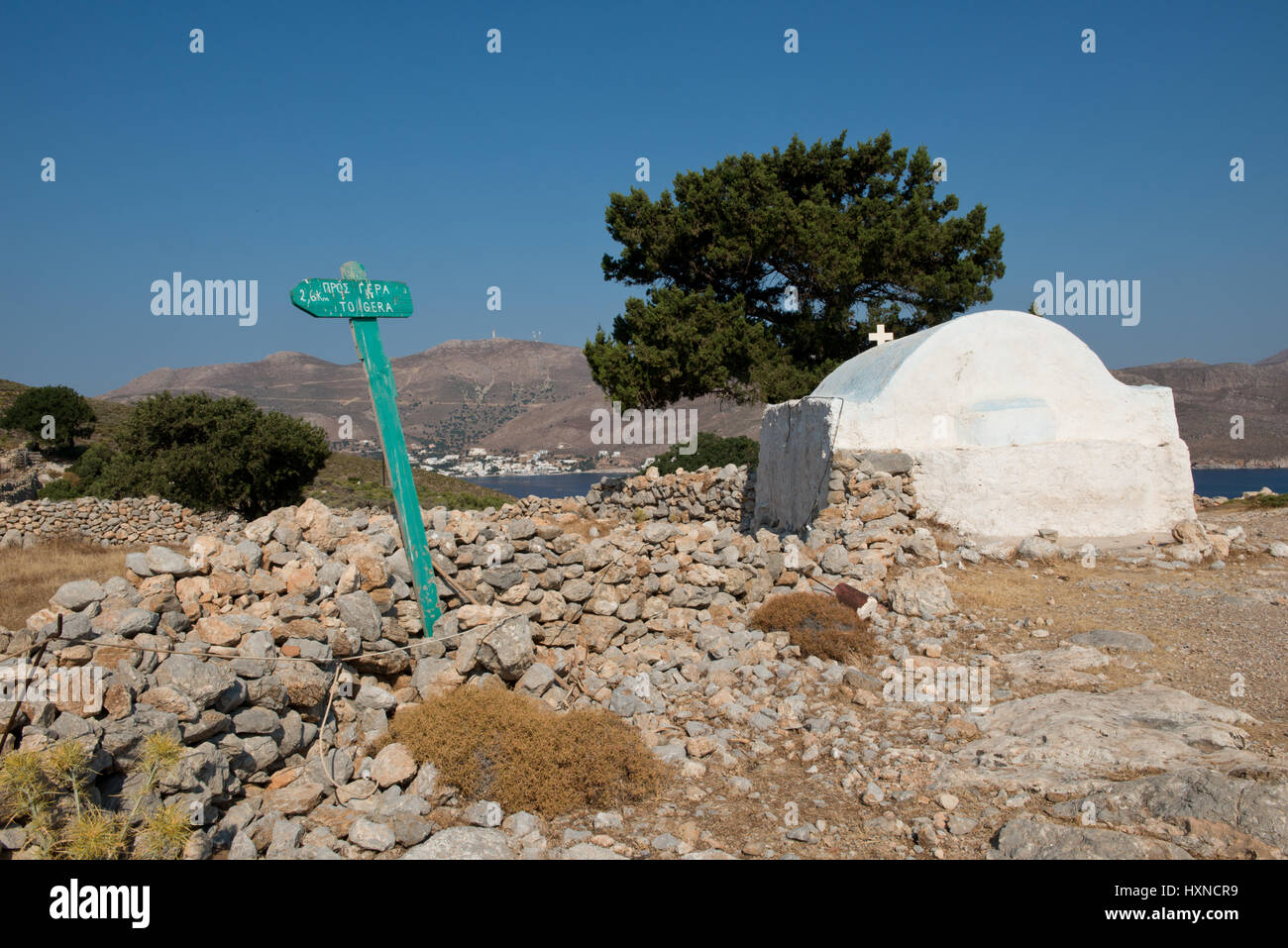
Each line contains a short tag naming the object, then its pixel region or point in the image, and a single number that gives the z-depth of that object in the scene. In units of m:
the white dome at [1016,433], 8.96
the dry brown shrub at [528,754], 4.08
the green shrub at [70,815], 2.83
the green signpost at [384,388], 5.62
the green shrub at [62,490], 22.94
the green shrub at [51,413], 29.77
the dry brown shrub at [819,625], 6.19
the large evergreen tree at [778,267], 19.03
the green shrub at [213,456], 22.17
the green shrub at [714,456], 19.48
